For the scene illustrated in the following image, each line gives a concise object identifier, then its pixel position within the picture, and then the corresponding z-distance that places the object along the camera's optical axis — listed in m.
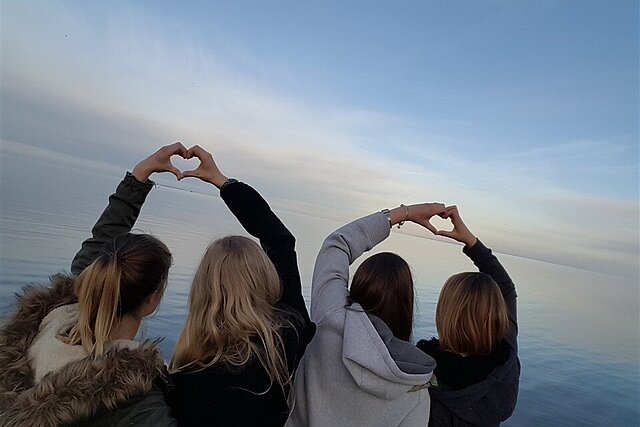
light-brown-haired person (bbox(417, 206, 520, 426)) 2.01
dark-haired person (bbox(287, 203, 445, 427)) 1.81
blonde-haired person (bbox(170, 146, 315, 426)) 1.62
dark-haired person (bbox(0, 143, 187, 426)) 1.45
